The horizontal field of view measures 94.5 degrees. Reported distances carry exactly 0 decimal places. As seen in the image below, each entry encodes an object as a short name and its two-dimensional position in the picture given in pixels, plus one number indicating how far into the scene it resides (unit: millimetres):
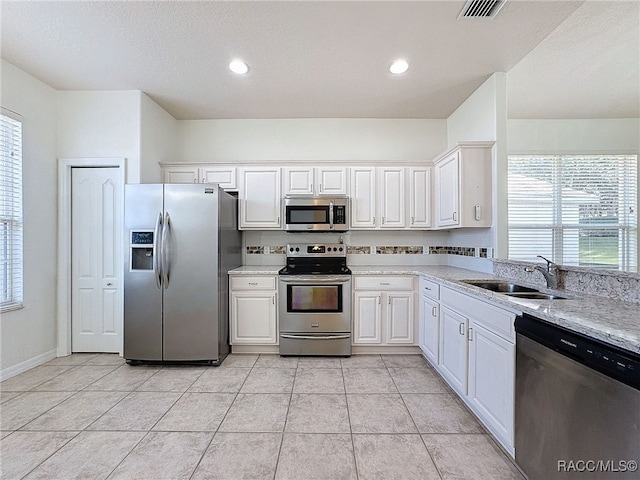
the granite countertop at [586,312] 1107
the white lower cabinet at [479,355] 1712
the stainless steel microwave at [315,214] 3531
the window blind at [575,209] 2086
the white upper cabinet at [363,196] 3697
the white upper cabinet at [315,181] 3688
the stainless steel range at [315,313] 3268
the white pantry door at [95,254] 3285
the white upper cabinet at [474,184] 2902
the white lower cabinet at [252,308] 3338
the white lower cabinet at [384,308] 3312
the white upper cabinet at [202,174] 3686
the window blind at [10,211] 2729
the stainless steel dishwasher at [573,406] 1054
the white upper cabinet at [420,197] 3684
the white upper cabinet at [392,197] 3695
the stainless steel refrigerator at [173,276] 2994
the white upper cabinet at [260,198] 3688
